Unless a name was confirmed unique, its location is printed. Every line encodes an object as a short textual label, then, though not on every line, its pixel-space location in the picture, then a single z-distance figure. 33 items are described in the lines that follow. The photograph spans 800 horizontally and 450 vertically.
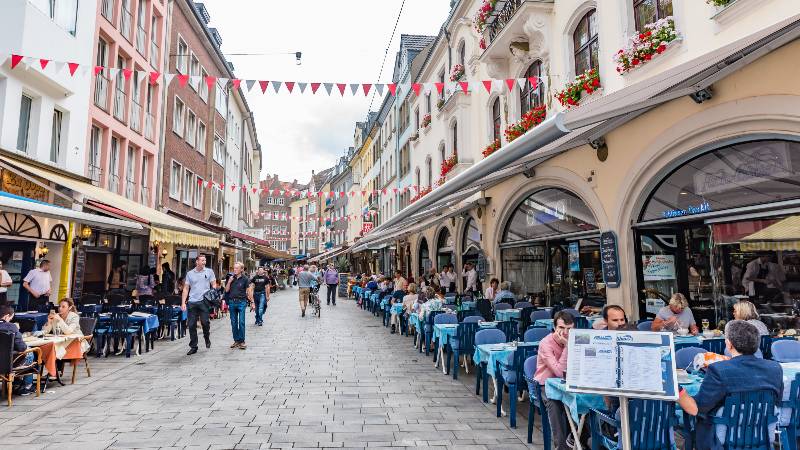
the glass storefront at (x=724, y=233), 6.55
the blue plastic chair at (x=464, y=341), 7.52
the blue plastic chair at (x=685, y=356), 5.10
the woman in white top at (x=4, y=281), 9.70
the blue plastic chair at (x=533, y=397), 4.61
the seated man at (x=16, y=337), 6.03
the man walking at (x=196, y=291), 9.52
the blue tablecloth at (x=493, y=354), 5.69
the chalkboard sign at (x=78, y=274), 12.84
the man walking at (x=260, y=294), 15.04
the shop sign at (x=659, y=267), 8.76
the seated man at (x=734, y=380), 3.27
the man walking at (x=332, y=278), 21.91
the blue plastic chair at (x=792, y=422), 3.77
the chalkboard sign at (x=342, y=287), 29.83
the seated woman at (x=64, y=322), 7.25
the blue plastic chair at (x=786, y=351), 5.07
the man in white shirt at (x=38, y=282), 10.14
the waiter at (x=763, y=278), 7.32
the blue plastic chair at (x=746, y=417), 3.26
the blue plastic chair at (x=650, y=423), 3.34
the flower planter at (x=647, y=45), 7.50
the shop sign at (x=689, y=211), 7.55
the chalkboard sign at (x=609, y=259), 8.95
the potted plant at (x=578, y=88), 9.48
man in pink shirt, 4.21
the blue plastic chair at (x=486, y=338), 6.34
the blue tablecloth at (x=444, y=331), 7.86
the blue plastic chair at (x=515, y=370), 5.40
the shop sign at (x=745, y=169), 6.27
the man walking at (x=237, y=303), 10.19
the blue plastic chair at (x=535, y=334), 6.32
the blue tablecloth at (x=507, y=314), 10.53
